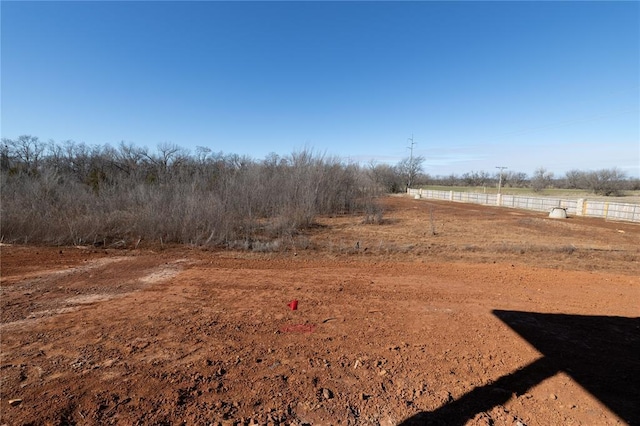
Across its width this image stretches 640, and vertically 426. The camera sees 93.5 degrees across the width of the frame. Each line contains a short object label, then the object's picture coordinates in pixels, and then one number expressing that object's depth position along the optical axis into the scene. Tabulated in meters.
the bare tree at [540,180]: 69.54
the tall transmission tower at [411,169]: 75.00
